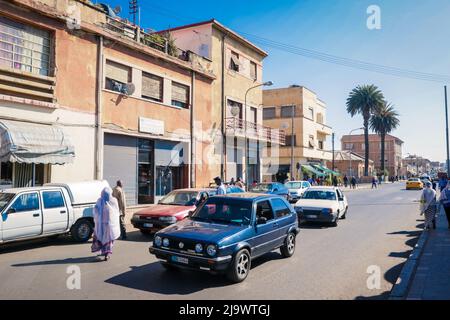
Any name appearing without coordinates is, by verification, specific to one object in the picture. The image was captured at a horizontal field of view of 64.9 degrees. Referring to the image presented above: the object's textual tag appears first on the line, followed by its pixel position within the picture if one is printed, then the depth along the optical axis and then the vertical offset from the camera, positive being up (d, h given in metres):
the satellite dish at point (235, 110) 25.62 +4.62
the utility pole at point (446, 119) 23.65 +3.74
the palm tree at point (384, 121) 68.62 +10.41
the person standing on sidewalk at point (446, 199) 11.78 -0.81
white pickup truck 8.83 -1.00
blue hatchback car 6.27 -1.18
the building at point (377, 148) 110.00 +8.47
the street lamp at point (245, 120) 26.03 +4.19
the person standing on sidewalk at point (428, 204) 12.24 -1.01
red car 10.69 -1.15
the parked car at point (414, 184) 42.66 -1.10
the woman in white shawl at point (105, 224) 8.21 -1.19
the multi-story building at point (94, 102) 13.03 +3.30
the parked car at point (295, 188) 23.44 -0.93
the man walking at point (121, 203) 11.02 -0.93
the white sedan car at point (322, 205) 13.35 -1.20
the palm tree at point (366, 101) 60.94 +12.74
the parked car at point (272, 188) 20.89 -0.85
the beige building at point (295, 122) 43.16 +6.58
